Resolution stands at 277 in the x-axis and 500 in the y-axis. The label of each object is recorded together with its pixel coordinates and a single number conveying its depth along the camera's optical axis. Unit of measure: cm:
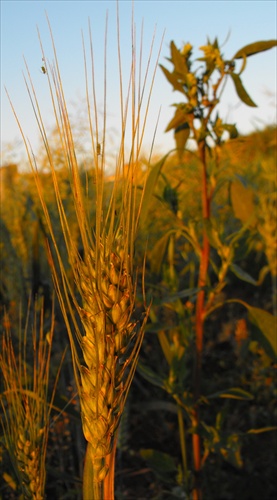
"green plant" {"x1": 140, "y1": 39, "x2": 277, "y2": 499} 38
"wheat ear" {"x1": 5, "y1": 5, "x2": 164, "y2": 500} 21
